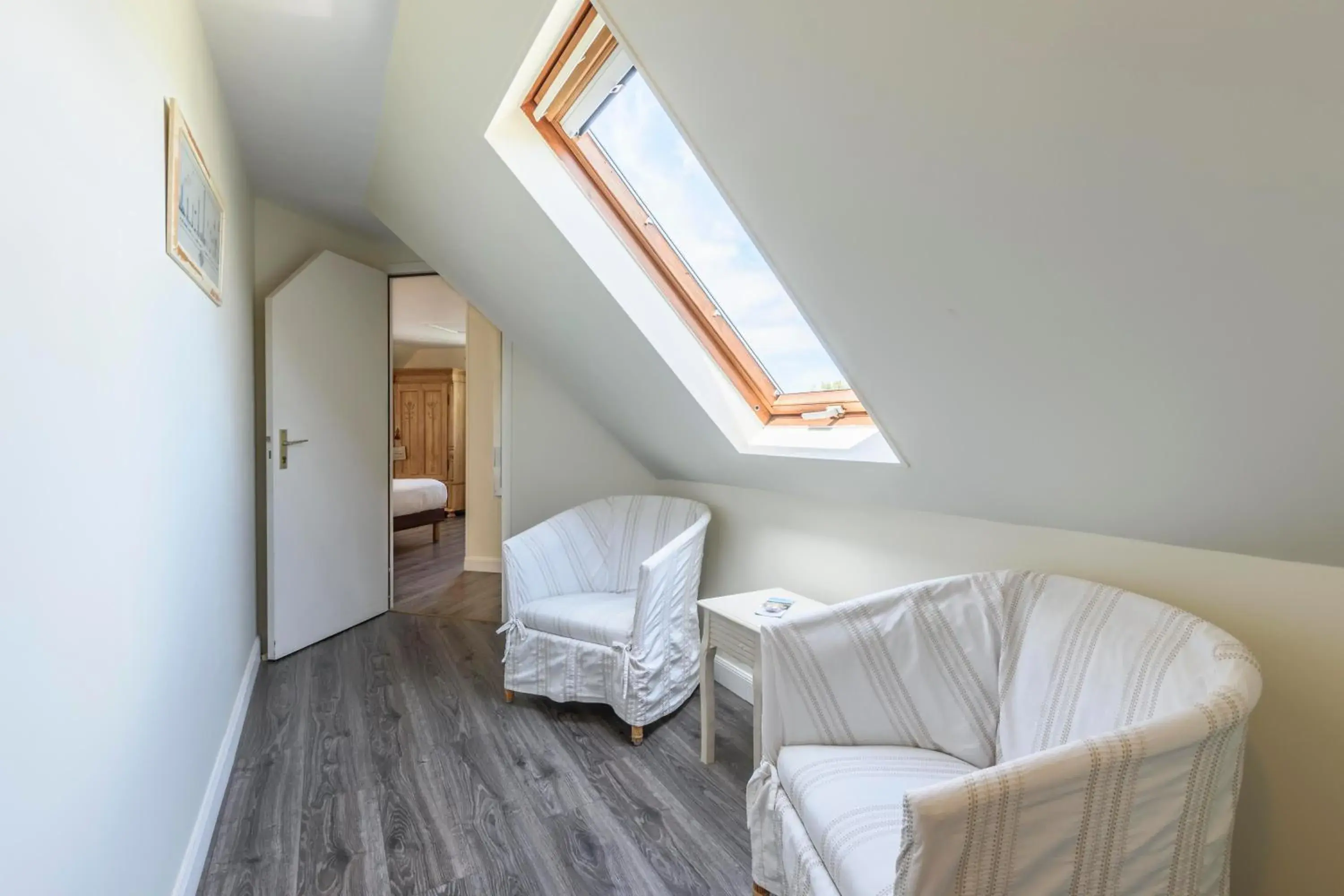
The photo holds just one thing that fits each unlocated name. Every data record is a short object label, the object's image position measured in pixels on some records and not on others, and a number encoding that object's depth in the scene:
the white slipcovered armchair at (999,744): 0.89
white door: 3.07
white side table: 2.00
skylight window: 1.83
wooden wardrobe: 7.64
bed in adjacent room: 5.66
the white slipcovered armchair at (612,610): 2.37
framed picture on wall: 1.50
